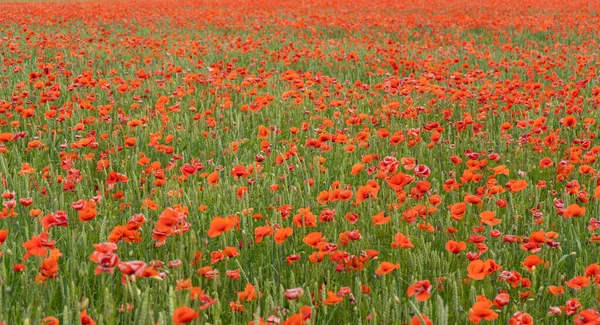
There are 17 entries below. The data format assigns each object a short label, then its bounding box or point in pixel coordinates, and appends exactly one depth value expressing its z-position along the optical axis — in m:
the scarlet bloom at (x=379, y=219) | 6.54
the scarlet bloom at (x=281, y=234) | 6.45
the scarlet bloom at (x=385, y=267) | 6.19
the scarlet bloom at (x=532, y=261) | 6.40
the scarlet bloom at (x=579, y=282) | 6.19
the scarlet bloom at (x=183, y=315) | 5.73
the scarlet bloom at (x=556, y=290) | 6.30
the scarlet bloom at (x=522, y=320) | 5.93
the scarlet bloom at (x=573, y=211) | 6.63
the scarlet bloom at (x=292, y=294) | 5.96
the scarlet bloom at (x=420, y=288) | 5.99
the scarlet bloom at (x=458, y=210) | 6.64
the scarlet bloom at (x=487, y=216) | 6.56
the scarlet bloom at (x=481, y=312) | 5.90
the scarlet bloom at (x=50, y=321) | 5.91
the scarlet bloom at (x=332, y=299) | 6.11
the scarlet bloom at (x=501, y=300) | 6.07
